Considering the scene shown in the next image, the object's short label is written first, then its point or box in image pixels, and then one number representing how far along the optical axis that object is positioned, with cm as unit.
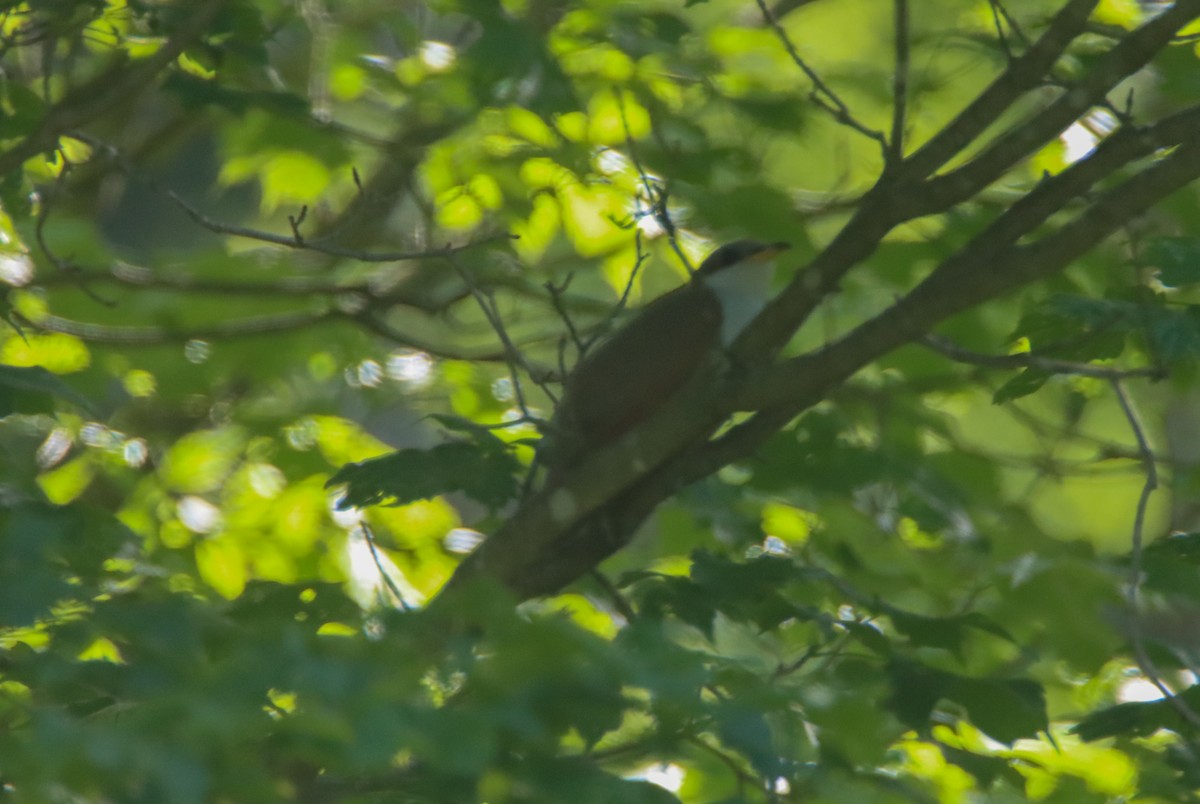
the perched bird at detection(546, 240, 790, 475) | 989
